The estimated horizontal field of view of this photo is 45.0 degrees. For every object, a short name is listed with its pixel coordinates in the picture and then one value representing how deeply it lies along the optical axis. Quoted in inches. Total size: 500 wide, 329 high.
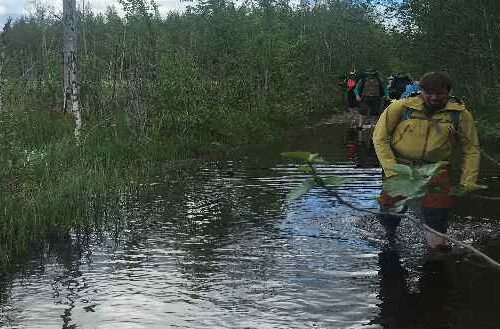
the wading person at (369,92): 750.8
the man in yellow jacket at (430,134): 221.2
